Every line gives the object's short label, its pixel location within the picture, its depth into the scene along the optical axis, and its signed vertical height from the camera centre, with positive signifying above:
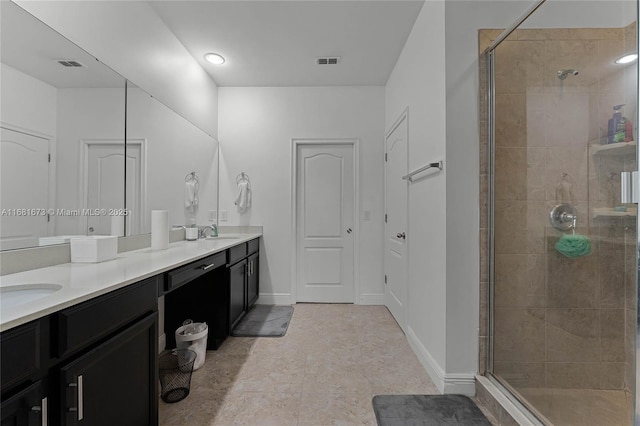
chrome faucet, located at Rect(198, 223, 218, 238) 3.12 -0.17
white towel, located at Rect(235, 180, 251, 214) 3.58 +0.21
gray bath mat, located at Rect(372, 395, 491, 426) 1.56 -1.03
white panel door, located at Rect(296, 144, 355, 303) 3.69 -0.10
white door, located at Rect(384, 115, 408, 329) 2.79 -0.07
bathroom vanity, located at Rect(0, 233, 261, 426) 0.79 -0.40
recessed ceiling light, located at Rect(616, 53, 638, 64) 1.33 +0.69
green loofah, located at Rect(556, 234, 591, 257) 1.53 -0.15
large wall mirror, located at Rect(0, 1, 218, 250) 1.30 +0.37
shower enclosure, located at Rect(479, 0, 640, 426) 1.42 +0.03
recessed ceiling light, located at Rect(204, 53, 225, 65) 2.99 +1.52
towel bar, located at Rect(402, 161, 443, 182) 1.91 +0.31
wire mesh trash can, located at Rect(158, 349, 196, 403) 1.79 -0.94
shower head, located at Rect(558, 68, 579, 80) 1.57 +0.73
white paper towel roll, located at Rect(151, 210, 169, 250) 2.13 -0.11
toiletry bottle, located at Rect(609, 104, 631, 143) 1.34 +0.40
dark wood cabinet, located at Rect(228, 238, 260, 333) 2.62 -0.62
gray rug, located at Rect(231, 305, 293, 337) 2.73 -1.04
